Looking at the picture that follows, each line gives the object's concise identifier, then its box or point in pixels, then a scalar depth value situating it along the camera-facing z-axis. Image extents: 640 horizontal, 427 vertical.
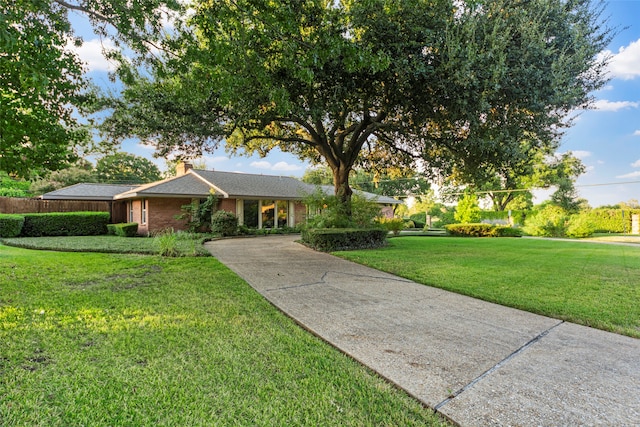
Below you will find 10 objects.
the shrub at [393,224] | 17.02
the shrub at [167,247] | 8.84
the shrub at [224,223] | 15.24
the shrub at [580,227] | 18.06
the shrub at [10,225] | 13.51
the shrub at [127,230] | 15.17
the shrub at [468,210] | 22.17
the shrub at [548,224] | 18.77
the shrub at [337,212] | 12.14
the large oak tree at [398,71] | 6.21
